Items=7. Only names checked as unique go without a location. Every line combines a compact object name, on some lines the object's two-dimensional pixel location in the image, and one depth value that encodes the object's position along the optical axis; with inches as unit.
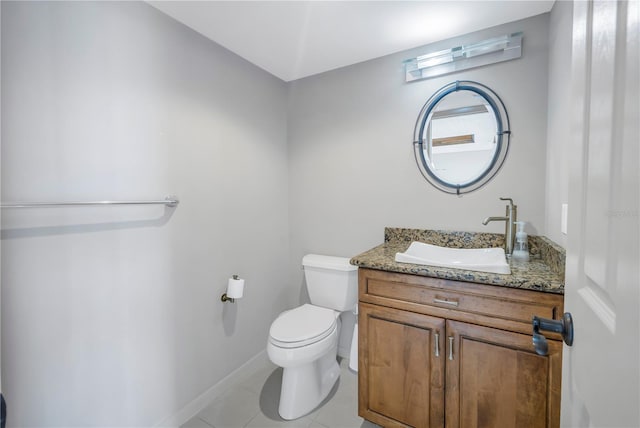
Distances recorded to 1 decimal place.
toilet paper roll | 67.9
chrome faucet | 58.6
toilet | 60.6
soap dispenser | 56.0
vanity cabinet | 42.6
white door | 14.5
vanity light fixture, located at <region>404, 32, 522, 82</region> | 60.6
